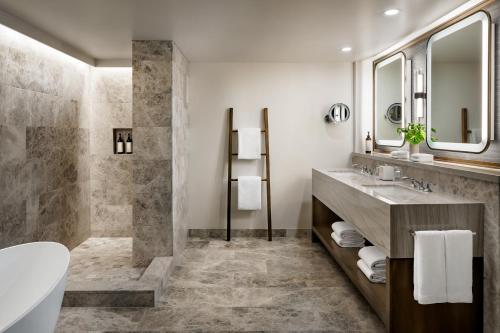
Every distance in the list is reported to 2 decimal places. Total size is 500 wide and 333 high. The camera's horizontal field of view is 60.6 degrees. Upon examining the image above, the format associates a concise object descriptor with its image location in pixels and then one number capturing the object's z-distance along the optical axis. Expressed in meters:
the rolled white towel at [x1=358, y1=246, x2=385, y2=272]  3.10
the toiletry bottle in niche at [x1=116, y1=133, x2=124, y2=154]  5.29
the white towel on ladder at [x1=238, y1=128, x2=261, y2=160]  5.12
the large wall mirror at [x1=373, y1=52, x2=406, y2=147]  4.33
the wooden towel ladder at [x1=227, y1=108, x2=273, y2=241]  5.10
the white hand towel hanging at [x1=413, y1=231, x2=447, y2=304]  2.38
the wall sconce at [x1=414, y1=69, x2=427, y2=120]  3.78
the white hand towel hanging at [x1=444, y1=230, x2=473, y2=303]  2.40
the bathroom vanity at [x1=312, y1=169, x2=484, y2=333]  2.50
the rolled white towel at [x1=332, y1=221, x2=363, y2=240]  4.07
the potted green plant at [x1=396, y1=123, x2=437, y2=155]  3.65
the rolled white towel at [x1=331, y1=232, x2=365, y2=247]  4.07
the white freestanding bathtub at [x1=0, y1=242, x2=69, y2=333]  2.23
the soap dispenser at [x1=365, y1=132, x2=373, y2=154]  4.96
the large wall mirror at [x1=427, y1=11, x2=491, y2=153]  2.92
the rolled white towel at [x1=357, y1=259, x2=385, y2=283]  3.09
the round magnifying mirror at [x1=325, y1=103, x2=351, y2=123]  5.19
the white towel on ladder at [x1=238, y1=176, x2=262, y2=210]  5.09
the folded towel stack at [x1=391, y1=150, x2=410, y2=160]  3.83
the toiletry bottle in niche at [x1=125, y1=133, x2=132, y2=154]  5.32
